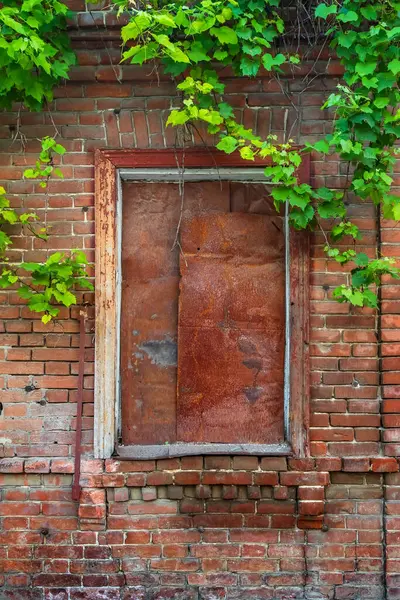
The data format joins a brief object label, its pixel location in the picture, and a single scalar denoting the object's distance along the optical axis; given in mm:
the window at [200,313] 3906
